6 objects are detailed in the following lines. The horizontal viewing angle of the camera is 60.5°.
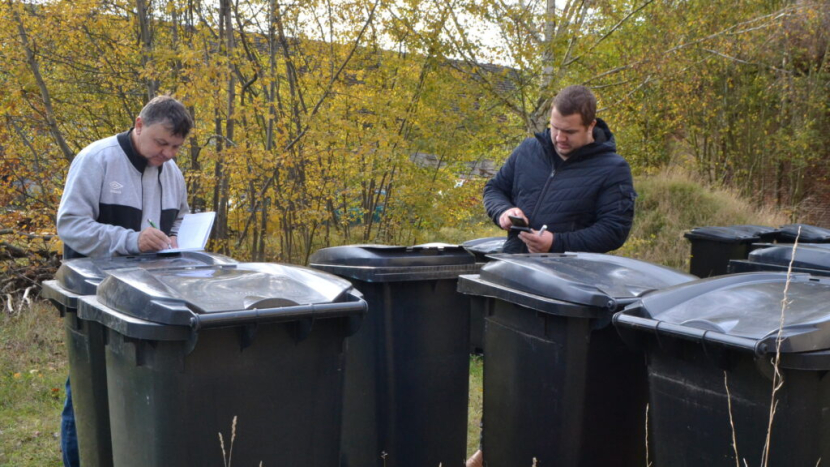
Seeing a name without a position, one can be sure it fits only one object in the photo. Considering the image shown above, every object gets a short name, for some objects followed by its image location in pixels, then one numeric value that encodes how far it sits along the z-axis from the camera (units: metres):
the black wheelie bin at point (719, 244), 5.86
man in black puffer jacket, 3.42
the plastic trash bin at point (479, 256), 4.38
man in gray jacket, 3.00
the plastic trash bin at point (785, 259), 3.72
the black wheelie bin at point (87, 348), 2.71
